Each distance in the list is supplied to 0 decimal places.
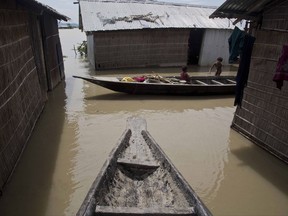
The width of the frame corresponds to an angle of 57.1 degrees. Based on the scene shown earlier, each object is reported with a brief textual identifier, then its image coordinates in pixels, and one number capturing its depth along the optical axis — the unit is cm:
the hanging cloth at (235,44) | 597
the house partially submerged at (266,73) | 516
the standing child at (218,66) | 1109
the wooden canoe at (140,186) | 303
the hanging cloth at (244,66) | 588
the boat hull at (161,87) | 886
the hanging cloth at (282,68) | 468
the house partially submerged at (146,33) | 1381
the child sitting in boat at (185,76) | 980
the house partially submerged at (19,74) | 447
